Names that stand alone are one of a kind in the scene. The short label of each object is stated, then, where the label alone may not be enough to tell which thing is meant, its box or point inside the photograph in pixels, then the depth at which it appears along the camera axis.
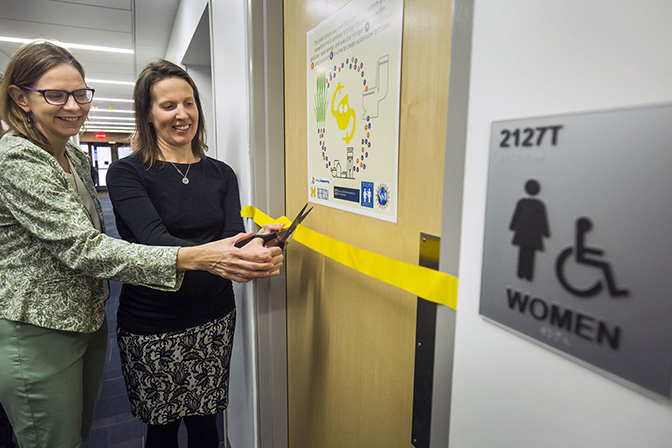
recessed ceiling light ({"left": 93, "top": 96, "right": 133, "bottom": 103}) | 8.88
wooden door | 0.65
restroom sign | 0.33
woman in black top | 1.19
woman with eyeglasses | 0.95
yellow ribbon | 0.60
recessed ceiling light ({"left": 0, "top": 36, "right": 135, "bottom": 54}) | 4.36
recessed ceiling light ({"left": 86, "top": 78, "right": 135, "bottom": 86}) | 6.66
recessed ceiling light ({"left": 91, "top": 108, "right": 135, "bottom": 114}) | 10.62
